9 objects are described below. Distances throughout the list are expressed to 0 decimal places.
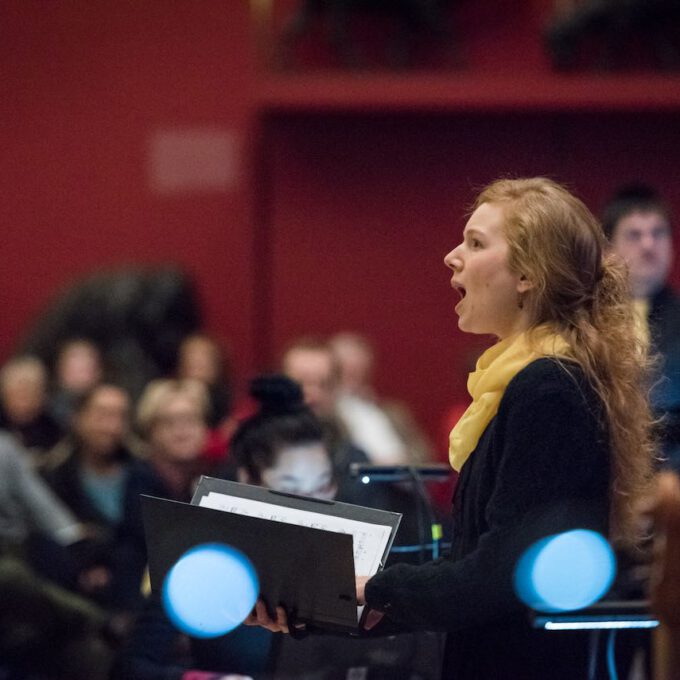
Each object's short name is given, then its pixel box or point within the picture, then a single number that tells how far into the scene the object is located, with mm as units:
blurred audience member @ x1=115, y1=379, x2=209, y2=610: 9133
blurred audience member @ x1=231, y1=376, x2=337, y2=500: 5820
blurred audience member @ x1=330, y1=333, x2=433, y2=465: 11148
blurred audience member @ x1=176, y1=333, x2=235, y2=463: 12617
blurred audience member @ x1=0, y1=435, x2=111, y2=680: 8727
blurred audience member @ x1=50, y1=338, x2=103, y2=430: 13148
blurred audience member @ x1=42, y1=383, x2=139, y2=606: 9898
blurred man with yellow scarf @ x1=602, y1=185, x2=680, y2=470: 6113
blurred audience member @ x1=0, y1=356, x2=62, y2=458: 11445
